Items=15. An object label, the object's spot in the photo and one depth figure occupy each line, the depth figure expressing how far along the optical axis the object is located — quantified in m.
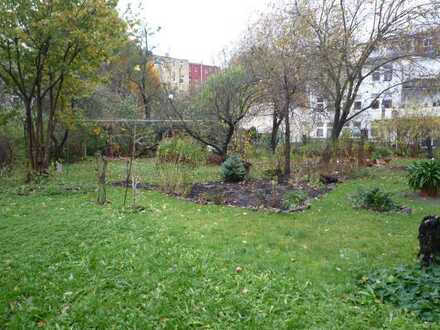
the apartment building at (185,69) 18.79
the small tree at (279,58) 9.37
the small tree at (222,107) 13.05
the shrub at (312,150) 12.46
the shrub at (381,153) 15.56
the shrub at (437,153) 14.13
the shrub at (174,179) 8.58
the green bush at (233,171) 9.80
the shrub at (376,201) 6.55
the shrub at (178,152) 9.47
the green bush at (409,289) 2.93
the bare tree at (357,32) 11.80
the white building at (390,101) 13.00
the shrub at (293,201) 6.76
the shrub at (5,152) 12.31
